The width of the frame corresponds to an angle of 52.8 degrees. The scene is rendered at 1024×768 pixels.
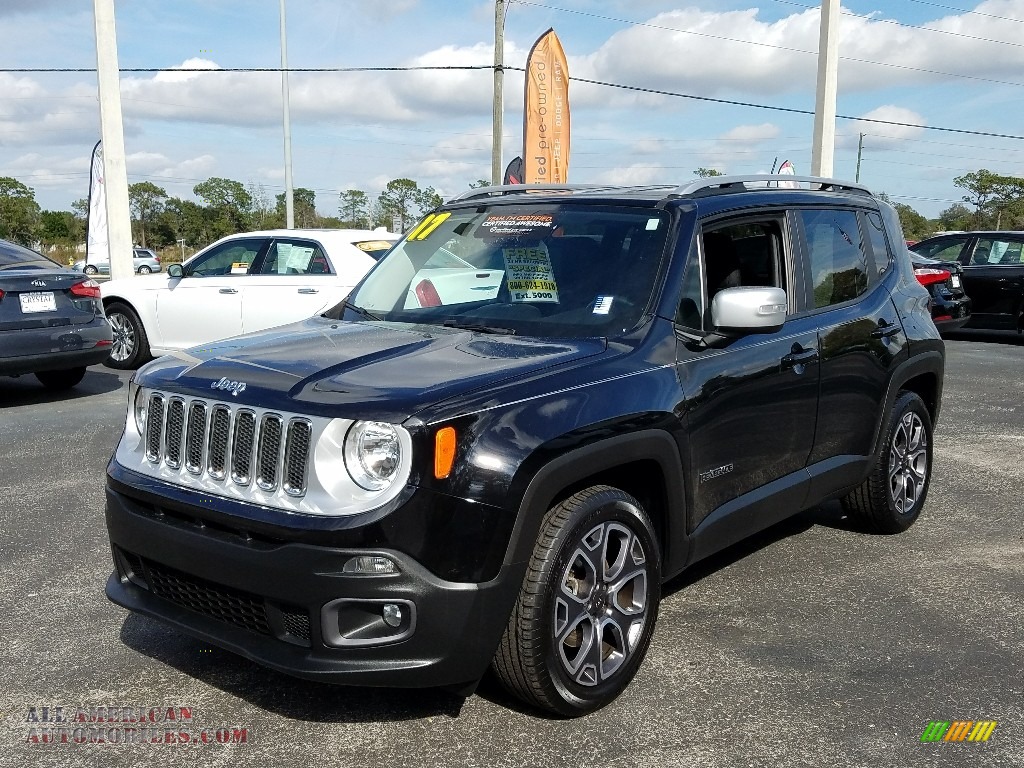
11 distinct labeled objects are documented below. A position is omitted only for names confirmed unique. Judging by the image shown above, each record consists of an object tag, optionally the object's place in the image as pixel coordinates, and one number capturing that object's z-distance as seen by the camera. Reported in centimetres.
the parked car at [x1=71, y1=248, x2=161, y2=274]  4480
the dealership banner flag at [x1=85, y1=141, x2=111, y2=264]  2442
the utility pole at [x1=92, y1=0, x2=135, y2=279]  1683
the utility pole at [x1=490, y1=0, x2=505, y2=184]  2450
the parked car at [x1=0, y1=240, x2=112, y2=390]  942
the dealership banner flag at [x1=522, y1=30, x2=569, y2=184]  1986
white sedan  1055
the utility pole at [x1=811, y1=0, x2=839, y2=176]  2031
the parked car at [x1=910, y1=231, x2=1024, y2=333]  1514
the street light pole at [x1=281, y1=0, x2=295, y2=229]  3108
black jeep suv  305
